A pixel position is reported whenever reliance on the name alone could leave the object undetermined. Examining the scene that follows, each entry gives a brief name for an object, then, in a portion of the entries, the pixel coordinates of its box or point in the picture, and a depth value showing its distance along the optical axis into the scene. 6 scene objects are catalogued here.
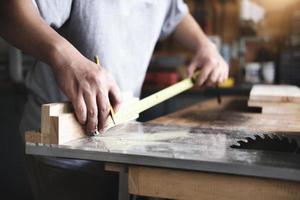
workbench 0.57
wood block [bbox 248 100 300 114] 1.12
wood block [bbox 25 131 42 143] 0.71
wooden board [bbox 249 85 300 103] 1.14
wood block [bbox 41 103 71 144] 0.71
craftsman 0.72
